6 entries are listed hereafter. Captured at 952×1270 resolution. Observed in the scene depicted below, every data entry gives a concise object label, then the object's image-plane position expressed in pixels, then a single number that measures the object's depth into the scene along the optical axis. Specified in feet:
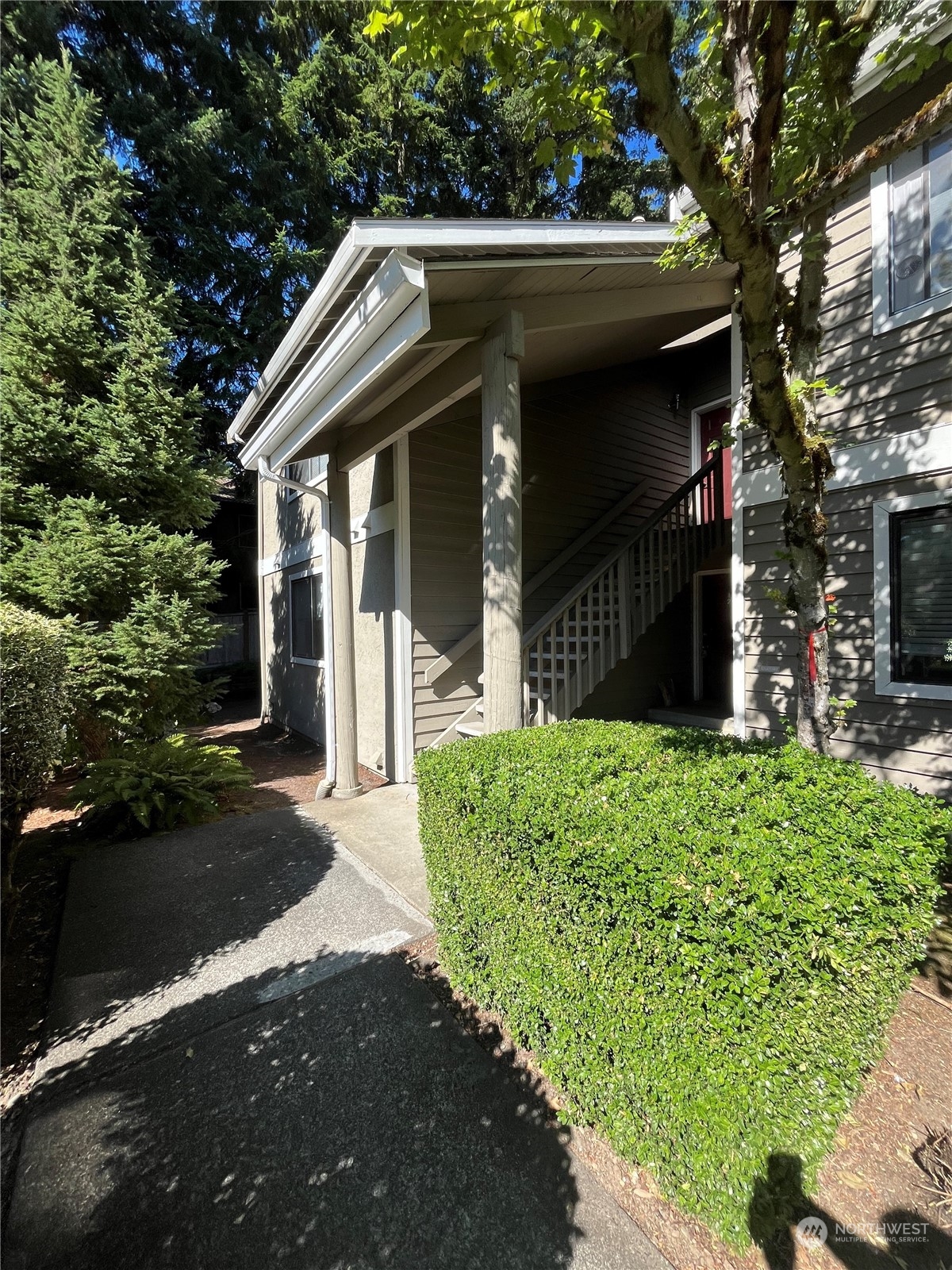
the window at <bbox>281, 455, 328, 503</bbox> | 26.16
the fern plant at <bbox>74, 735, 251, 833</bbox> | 15.33
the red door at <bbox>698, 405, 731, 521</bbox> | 27.22
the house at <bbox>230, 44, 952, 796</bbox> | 10.95
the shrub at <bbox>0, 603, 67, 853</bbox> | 10.17
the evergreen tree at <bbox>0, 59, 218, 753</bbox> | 17.28
